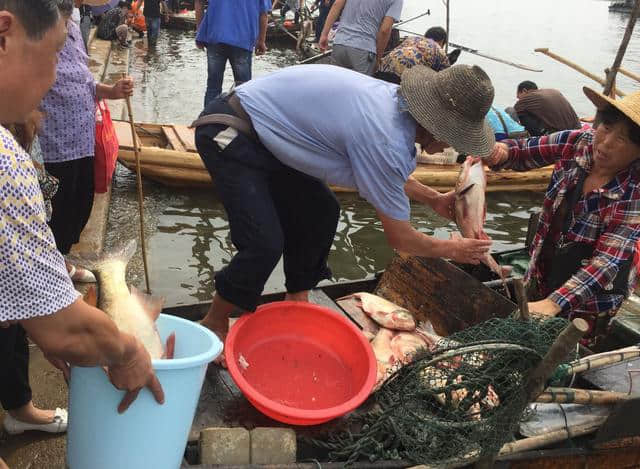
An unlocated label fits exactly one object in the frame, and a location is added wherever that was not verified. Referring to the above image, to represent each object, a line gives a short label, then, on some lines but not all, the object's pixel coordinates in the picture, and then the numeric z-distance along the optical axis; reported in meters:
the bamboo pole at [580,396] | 2.71
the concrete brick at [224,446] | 2.69
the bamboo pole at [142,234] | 4.65
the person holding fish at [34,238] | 1.41
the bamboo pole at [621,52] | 7.60
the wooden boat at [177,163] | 7.04
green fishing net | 2.61
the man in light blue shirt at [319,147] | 2.79
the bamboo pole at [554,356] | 2.29
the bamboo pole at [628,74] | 8.55
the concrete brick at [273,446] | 2.72
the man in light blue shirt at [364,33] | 7.71
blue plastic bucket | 2.15
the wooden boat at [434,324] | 2.97
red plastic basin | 3.31
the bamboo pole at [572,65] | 8.57
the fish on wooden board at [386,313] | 3.91
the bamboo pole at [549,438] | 2.87
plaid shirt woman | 3.46
